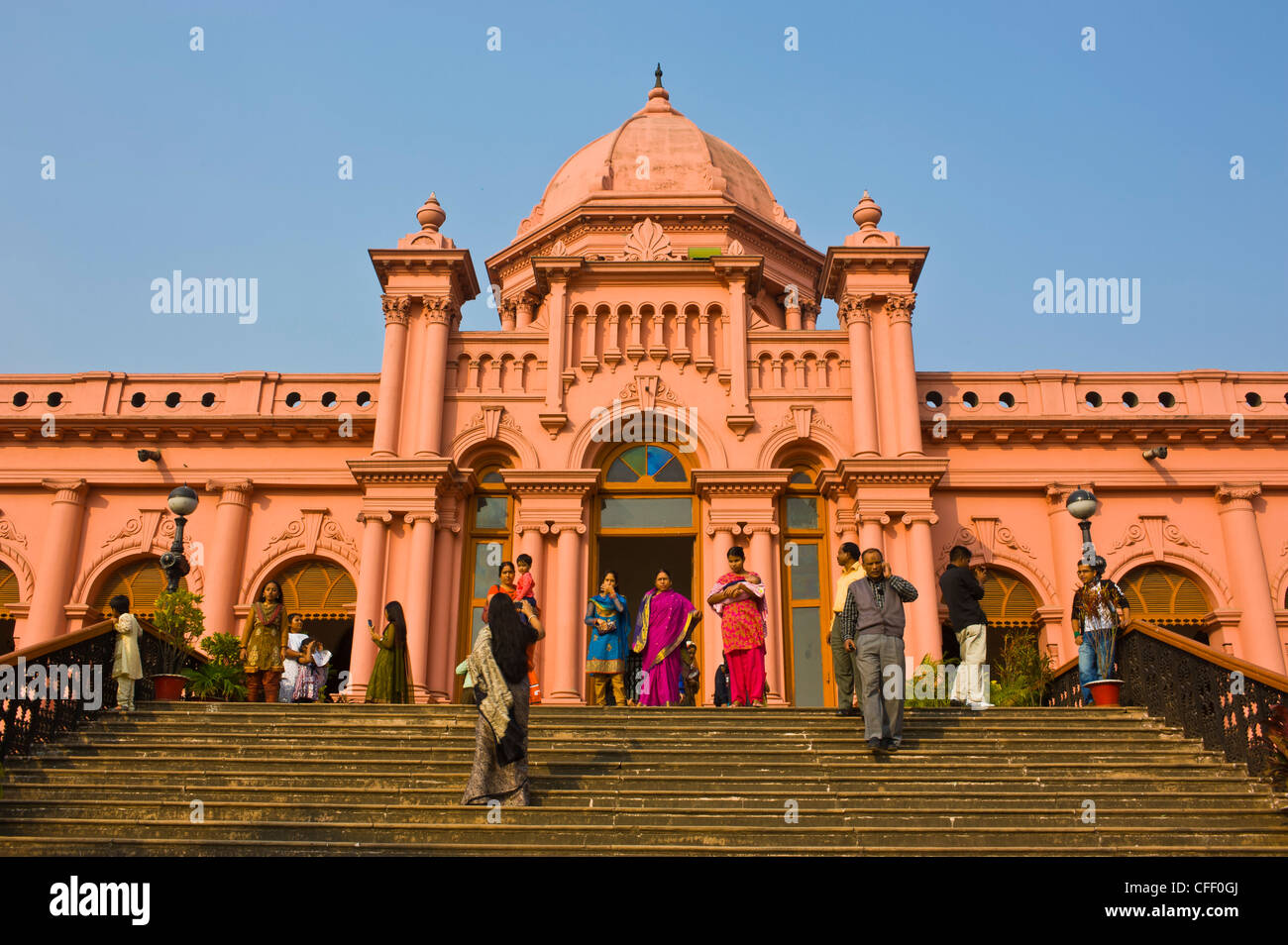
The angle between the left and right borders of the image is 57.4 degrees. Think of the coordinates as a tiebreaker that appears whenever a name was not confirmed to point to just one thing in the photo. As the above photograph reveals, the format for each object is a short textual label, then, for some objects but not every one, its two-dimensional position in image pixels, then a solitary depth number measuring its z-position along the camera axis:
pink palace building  20.39
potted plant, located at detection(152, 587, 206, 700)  14.98
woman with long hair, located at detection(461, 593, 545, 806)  10.09
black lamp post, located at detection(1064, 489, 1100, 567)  15.88
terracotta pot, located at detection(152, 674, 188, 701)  14.49
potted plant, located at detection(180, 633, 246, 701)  15.43
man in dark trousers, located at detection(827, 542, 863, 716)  12.48
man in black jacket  14.60
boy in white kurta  13.78
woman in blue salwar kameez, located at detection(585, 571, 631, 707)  15.34
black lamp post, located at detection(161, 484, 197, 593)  15.84
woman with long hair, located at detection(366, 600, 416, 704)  15.14
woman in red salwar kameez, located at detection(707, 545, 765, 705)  14.62
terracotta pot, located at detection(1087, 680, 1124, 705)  14.20
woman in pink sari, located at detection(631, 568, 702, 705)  15.44
